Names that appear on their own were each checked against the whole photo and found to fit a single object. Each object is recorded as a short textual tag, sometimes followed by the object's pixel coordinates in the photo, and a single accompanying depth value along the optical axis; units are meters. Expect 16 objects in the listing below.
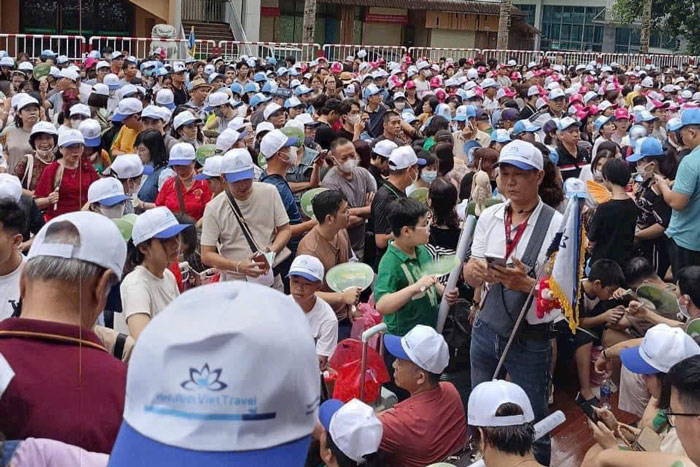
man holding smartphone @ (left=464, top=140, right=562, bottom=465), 3.97
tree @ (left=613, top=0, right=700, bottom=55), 35.28
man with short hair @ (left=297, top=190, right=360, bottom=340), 5.50
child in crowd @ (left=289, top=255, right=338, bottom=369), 4.87
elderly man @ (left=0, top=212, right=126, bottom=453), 1.86
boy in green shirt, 4.92
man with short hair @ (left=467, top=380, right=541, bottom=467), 3.27
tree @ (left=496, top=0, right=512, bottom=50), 33.16
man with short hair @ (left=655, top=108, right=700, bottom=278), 6.62
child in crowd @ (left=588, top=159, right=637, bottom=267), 6.80
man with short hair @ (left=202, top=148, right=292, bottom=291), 5.37
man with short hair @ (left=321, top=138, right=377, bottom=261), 6.90
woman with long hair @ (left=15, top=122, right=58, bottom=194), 6.63
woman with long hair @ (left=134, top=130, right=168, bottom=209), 7.49
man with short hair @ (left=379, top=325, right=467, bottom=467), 4.09
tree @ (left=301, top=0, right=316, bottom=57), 28.30
